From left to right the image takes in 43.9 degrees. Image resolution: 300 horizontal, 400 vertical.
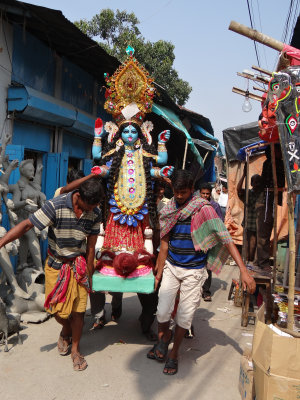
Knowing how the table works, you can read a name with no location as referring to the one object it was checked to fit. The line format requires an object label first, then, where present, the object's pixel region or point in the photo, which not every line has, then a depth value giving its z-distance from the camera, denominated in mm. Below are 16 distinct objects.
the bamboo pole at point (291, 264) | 2924
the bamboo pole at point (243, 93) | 5280
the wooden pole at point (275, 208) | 4288
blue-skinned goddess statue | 4312
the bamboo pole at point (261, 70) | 4754
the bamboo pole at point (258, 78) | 4703
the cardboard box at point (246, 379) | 2771
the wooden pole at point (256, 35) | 4117
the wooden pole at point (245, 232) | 5448
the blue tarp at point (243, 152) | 5654
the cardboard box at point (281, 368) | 2336
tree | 16922
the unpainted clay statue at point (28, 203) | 5074
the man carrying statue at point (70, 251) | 3234
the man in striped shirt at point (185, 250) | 3398
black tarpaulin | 8594
